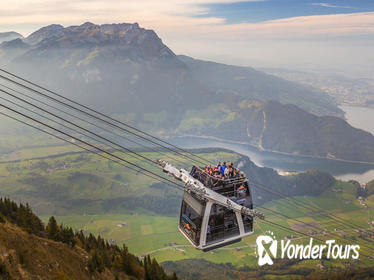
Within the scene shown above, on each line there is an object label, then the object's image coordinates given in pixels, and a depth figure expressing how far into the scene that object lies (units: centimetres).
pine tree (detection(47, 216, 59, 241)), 2492
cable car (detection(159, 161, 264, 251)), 2070
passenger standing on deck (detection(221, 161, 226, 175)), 2225
